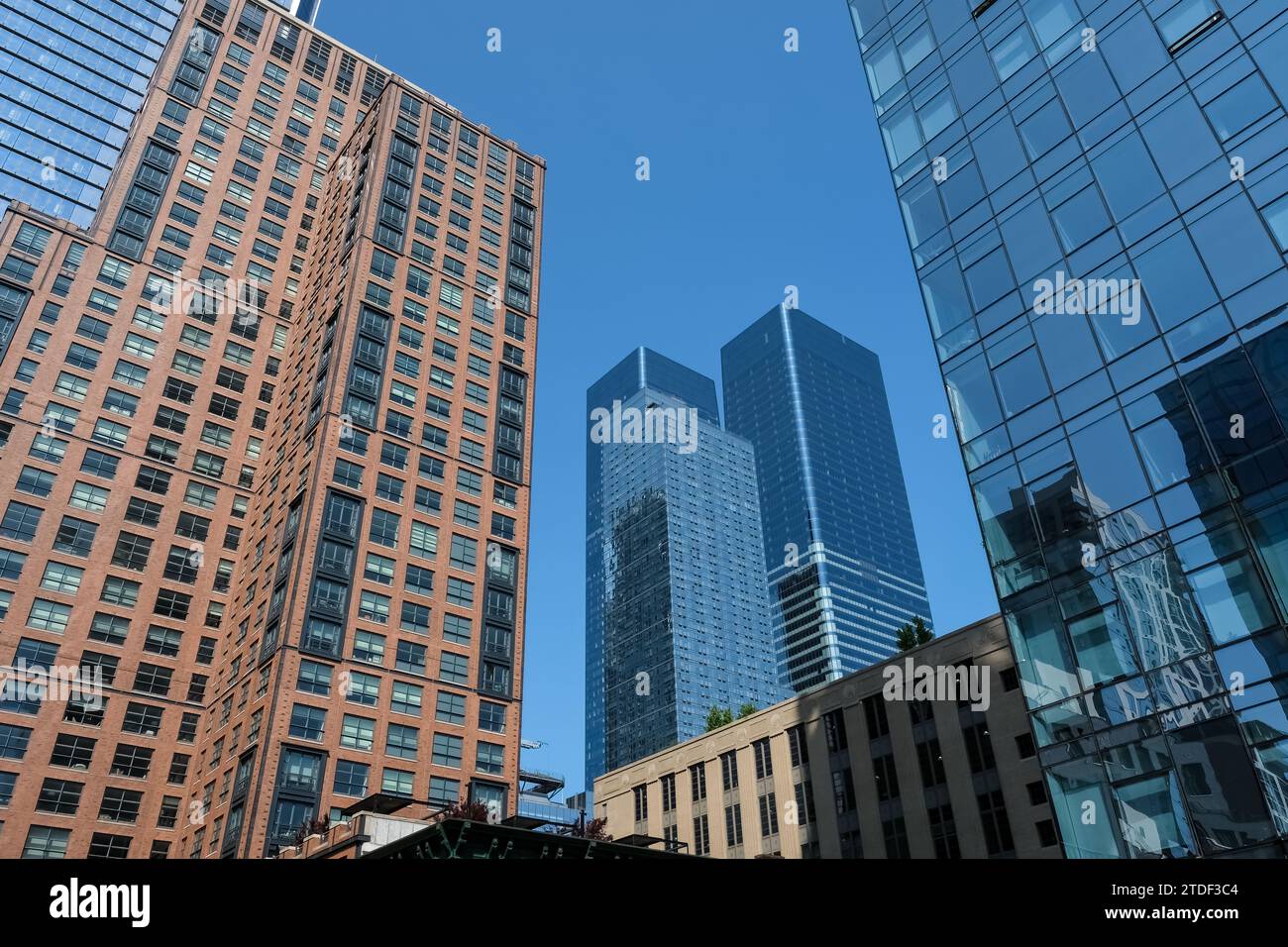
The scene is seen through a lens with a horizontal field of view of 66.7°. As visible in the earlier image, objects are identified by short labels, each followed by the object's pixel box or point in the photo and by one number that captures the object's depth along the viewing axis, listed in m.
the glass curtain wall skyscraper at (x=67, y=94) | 117.75
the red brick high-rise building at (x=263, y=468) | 65.12
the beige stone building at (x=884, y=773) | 51.47
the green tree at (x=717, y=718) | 78.23
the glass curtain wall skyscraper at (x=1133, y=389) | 23.66
